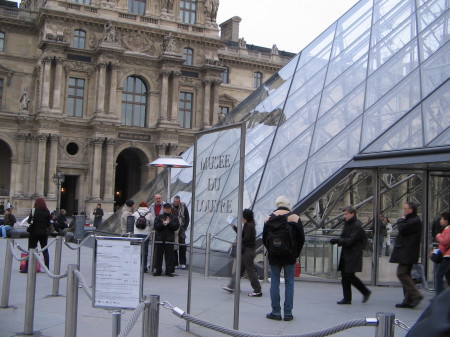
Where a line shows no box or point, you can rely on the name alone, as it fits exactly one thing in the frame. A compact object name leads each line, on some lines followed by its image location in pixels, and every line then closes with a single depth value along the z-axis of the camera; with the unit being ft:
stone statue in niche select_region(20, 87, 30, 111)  143.74
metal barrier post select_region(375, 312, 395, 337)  12.55
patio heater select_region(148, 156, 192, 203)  52.80
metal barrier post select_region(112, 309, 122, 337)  18.45
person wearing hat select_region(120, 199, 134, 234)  45.85
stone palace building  142.51
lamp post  120.88
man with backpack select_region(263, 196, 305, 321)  26.00
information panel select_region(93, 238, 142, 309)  19.66
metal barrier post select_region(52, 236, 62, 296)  32.60
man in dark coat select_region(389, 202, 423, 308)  30.22
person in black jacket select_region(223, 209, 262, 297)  33.95
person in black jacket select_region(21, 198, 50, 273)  41.93
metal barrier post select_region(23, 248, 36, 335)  23.61
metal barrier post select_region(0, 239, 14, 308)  28.78
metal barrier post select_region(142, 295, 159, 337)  16.48
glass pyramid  40.98
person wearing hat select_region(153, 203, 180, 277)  41.96
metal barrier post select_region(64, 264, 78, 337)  19.95
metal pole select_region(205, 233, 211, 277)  41.39
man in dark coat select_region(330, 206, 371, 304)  30.63
